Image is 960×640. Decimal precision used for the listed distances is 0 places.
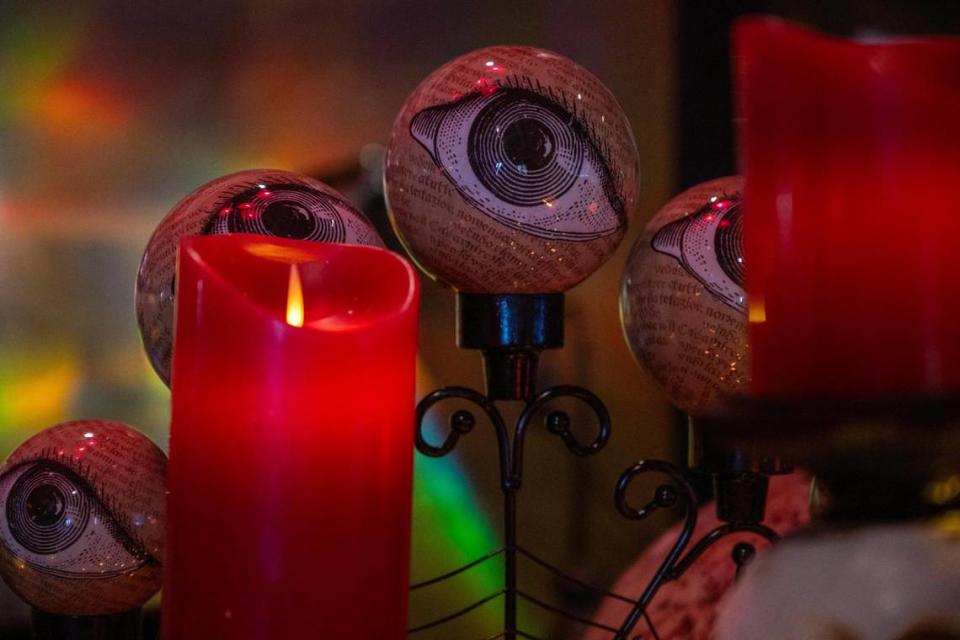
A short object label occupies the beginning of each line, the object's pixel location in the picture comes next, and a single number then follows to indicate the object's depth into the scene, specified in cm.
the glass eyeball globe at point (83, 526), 162
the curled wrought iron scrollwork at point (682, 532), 167
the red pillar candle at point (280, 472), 145
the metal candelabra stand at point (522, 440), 166
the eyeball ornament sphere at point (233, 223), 163
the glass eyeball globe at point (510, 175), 162
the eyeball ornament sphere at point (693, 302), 164
